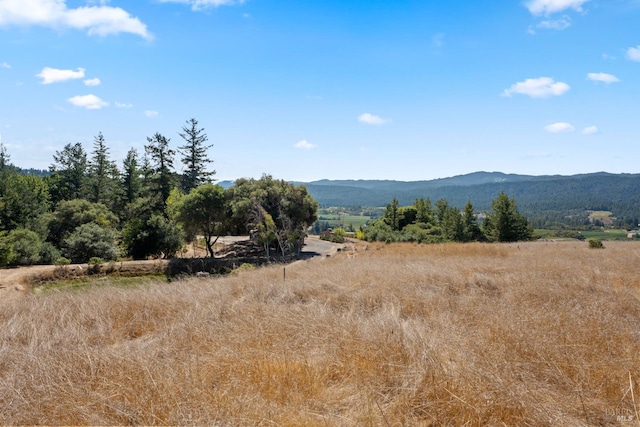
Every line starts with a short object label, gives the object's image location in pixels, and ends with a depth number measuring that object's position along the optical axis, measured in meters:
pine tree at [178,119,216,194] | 41.91
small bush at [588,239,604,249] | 17.82
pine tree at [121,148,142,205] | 38.47
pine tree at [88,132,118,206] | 37.47
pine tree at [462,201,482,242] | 35.58
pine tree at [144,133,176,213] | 34.81
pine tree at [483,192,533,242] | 33.31
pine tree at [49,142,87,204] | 36.91
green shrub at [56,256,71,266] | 18.55
